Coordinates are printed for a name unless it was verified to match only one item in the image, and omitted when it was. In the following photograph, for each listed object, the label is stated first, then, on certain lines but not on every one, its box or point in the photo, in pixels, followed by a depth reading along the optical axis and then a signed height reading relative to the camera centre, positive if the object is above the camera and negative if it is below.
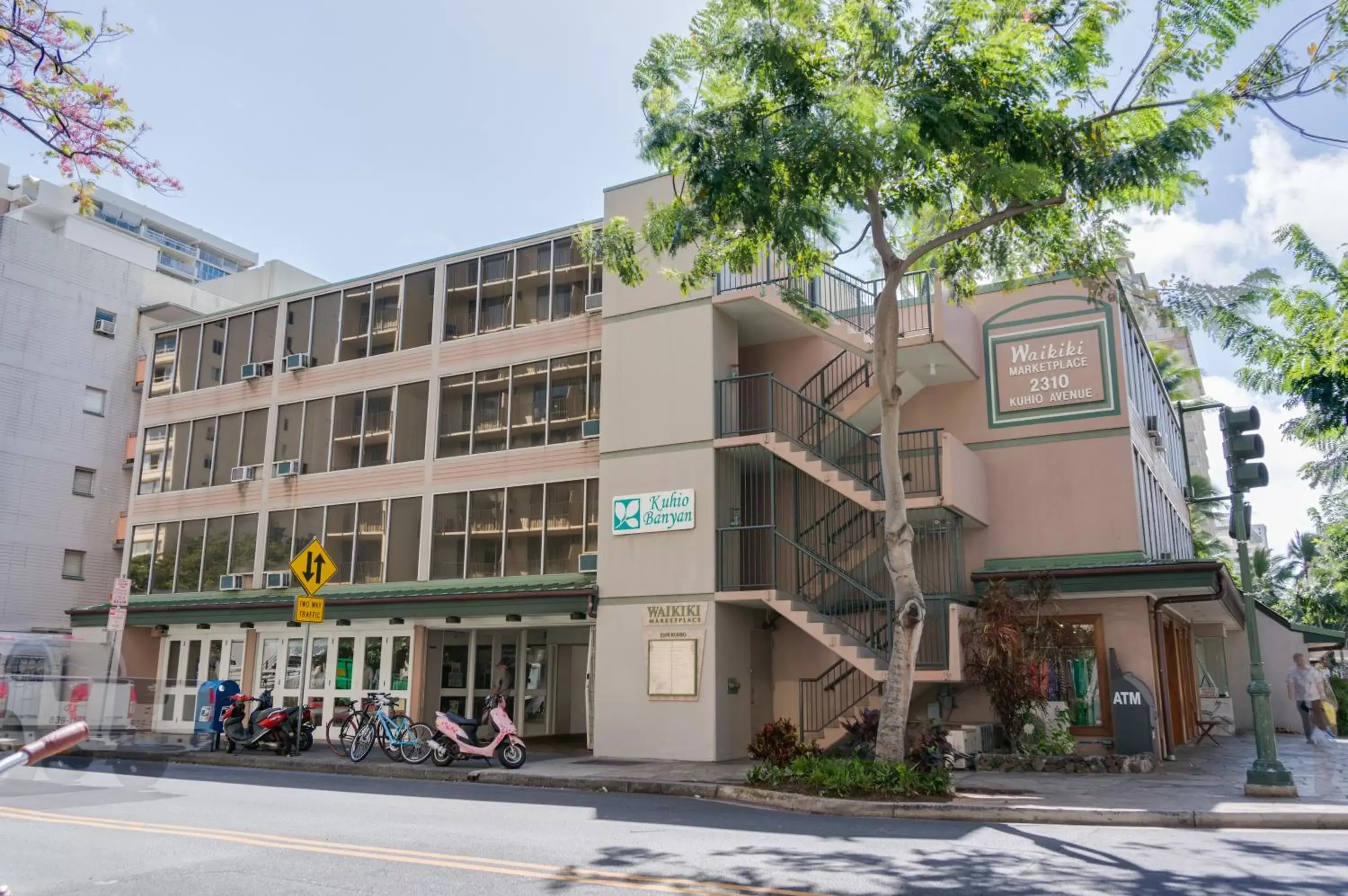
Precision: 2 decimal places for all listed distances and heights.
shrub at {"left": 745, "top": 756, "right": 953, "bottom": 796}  12.27 -1.07
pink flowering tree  8.30 +4.52
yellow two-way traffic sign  18.14 +1.89
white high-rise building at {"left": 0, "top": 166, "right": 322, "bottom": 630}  30.44 +8.07
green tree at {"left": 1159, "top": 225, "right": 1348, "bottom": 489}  17.81 +5.77
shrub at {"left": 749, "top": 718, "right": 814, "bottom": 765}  14.81 -0.79
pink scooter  16.52 -0.92
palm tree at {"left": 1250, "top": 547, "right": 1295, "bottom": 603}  47.97 +5.45
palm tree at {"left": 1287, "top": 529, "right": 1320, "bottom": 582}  50.25 +6.59
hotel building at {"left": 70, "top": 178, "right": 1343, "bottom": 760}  18.03 +3.43
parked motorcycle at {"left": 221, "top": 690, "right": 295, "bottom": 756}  18.92 -0.89
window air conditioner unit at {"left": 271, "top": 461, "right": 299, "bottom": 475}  25.16 +4.95
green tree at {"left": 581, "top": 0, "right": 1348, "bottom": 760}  12.53 +6.75
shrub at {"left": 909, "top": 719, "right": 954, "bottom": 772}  12.90 -0.78
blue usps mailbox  19.94 -0.43
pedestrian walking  20.72 -0.05
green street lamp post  12.08 +1.51
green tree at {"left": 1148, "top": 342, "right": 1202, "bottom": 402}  32.00 +9.67
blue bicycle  17.52 -0.92
